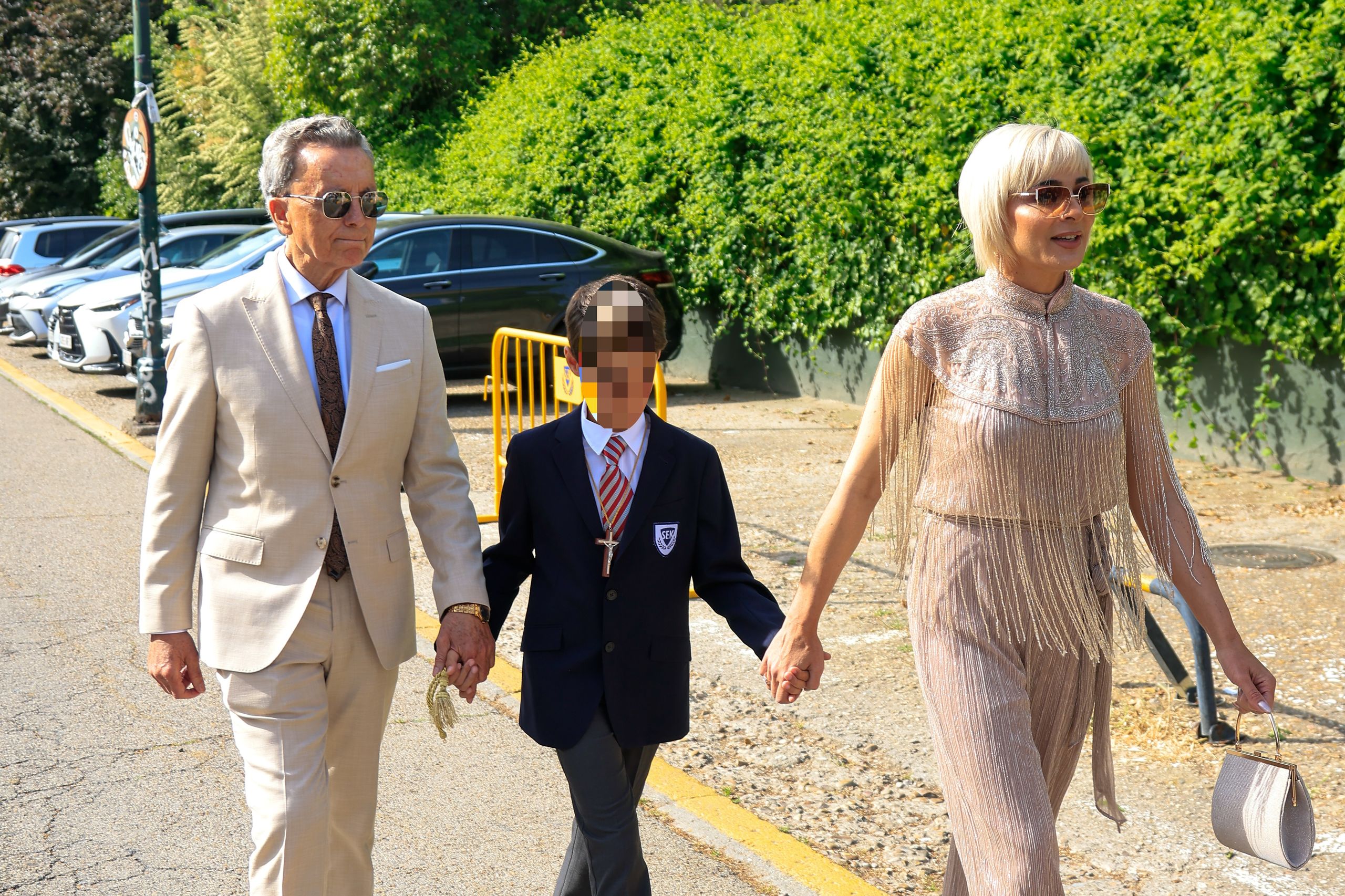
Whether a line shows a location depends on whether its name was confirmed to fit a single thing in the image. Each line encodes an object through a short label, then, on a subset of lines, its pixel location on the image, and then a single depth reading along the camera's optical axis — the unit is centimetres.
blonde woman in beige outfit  267
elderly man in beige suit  280
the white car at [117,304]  1331
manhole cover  686
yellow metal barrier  676
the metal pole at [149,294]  1141
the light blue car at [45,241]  2158
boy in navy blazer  282
